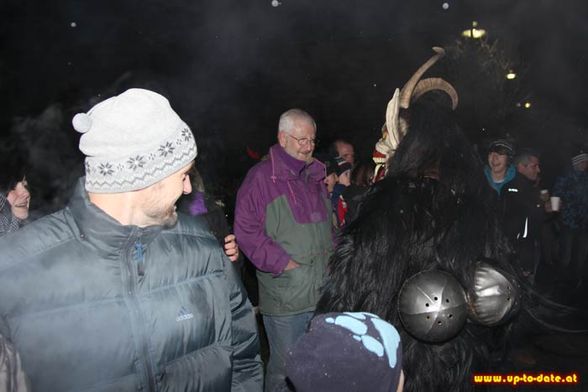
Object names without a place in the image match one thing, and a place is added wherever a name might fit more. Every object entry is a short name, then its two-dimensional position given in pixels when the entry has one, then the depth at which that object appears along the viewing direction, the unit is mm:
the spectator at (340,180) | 6029
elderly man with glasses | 3631
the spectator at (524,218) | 5375
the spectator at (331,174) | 5699
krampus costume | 2381
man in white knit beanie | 1479
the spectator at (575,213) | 6840
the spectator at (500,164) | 5301
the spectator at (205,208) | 3301
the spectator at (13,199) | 3342
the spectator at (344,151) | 6402
